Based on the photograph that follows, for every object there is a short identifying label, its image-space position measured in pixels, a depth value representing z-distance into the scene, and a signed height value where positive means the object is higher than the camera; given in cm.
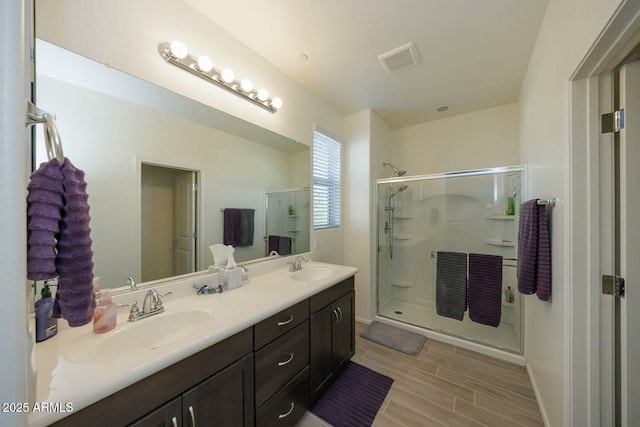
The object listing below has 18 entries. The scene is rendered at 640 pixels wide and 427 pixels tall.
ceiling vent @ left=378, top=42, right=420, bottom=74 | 172 +126
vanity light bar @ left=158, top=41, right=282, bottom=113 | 126 +91
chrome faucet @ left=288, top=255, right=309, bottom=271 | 194 -45
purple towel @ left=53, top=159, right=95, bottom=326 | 57 -10
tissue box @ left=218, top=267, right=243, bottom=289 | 144 -42
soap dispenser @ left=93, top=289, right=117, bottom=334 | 91 -42
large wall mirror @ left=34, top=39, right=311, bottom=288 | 99 +28
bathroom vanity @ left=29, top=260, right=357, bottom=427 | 67 -58
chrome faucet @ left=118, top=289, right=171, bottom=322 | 106 -44
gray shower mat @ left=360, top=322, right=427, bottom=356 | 217 -130
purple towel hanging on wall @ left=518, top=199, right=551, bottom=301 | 131 -26
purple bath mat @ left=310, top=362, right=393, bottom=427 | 144 -131
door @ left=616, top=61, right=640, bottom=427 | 91 -12
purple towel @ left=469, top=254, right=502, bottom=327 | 205 -71
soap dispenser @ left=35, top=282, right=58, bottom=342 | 83 -39
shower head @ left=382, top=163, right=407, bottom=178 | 290 +59
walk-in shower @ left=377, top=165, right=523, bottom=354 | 230 -28
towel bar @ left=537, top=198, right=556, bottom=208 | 125 +6
